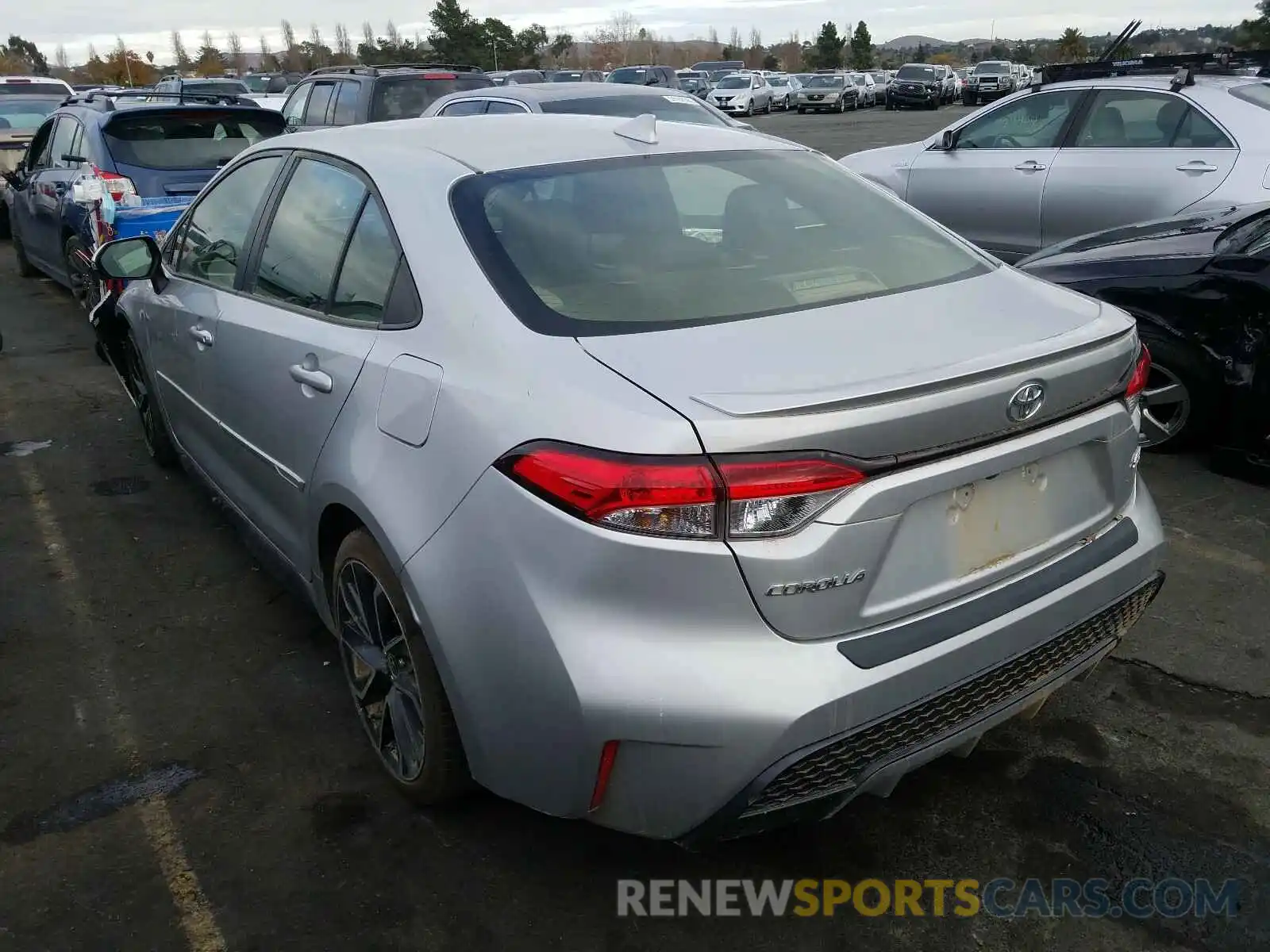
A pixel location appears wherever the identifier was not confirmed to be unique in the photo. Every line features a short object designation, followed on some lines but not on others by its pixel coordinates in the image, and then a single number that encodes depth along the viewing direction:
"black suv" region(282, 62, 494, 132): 10.88
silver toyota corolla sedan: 1.97
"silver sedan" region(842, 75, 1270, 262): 6.84
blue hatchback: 7.64
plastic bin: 7.14
